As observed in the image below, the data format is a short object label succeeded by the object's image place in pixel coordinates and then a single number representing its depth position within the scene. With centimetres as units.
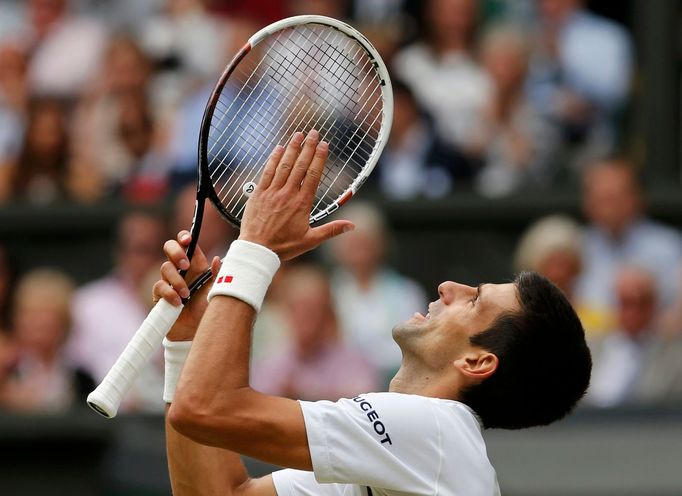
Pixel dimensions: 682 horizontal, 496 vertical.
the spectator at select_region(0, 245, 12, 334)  1869
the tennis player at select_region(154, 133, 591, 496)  775
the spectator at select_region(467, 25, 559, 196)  1922
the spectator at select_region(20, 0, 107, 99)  2103
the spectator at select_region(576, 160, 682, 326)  1755
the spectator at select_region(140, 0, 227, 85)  2053
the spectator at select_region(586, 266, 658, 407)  1669
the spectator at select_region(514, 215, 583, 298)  1709
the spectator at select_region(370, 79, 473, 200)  1930
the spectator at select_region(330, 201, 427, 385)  1766
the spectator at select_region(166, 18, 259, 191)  1952
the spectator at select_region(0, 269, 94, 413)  1792
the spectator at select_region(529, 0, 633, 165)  1948
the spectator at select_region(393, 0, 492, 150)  1934
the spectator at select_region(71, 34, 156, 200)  2009
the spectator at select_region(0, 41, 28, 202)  2053
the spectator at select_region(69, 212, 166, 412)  1800
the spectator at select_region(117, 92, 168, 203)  1995
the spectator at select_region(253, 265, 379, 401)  1681
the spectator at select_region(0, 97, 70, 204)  2037
